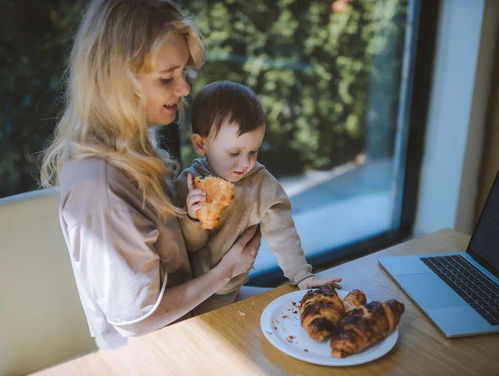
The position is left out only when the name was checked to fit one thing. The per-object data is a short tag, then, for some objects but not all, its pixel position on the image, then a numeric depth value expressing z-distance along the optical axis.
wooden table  0.96
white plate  0.96
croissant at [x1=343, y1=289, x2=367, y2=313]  1.10
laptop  1.11
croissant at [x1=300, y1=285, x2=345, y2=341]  1.00
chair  1.27
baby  1.29
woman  1.05
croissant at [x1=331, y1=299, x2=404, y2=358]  0.95
